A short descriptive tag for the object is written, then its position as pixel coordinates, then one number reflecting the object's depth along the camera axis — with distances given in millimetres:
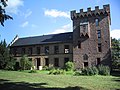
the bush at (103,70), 15538
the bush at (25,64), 20789
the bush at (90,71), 14717
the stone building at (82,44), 20558
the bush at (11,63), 20049
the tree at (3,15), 6525
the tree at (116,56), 22936
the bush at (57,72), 15930
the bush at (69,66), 20343
